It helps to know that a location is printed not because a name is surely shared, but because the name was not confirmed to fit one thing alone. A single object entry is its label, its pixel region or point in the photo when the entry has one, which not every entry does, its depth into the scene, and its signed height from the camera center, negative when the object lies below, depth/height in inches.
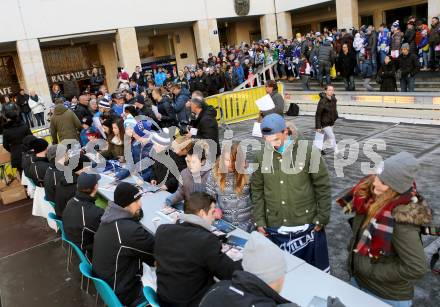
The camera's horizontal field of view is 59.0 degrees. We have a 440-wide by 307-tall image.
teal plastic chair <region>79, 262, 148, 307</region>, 125.3 -67.7
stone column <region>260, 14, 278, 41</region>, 1008.2 +72.8
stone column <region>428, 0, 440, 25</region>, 693.9 +42.5
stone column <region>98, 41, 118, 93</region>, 930.1 +35.8
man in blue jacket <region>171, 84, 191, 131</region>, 404.3 -36.0
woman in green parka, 92.5 -45.5
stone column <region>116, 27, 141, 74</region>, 813.2 +53.5
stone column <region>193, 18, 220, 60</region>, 905.5 +60.4
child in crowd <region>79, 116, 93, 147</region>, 343.9 -43.2
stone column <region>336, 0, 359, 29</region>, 818.8 +64.1
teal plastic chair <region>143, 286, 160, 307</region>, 112.6 -63.6
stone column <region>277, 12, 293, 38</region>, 1016.2 +73.0
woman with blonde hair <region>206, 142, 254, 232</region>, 150.7 -48.5
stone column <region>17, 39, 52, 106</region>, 720.3 +35.9
